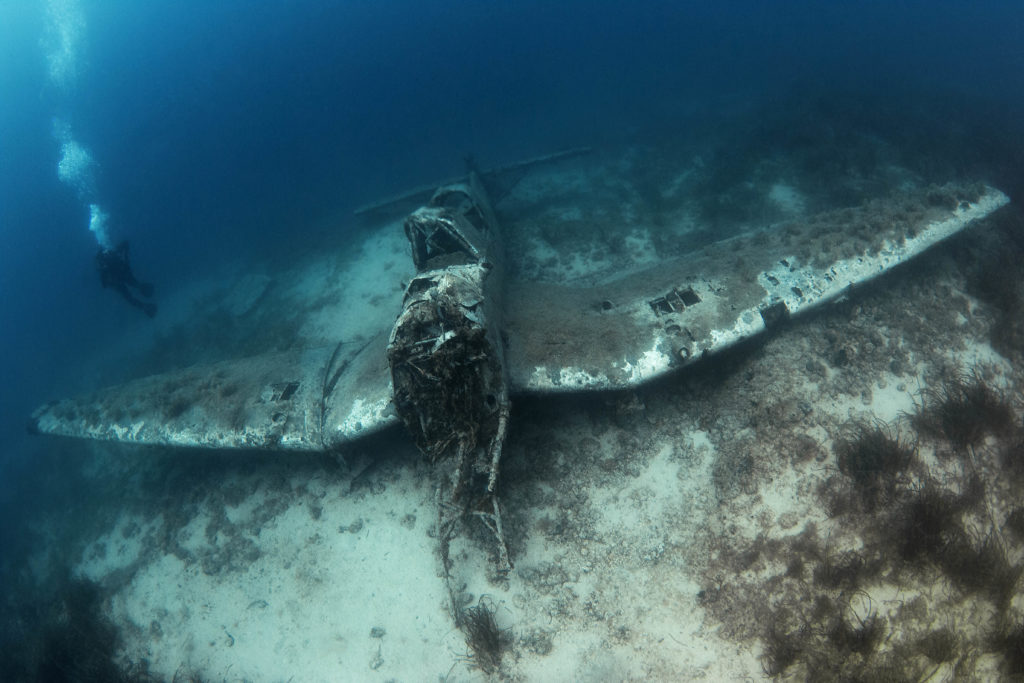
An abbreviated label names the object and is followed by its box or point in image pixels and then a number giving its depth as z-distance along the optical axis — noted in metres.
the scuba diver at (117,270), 16.39
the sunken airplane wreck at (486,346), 5.41
